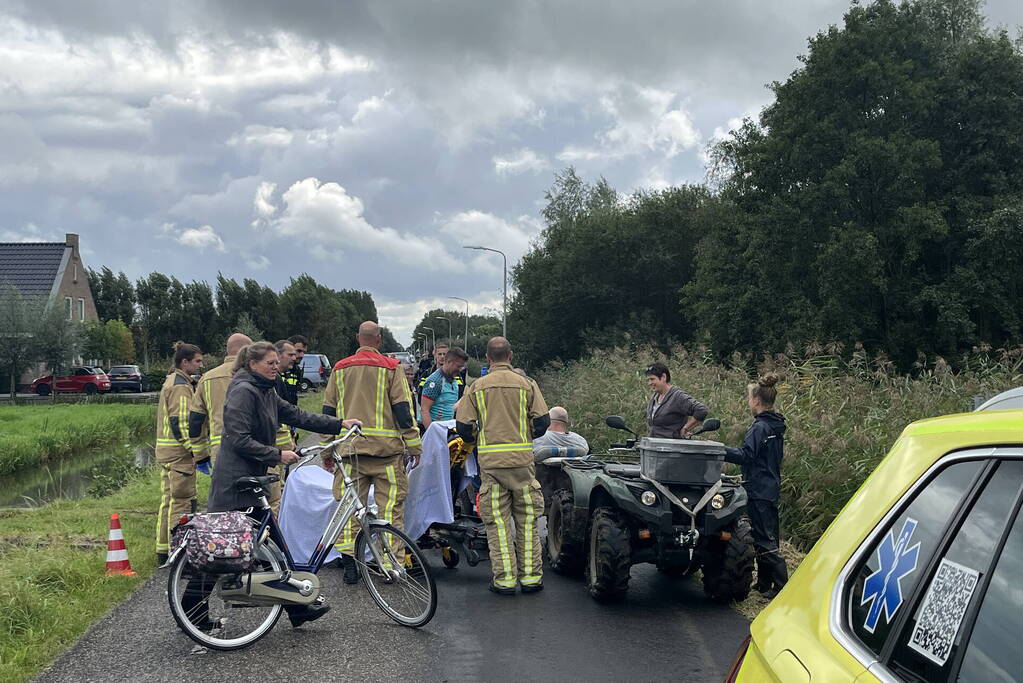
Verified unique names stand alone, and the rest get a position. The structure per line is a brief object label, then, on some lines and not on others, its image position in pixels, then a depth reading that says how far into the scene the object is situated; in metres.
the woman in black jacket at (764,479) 7.54
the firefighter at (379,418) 8.22
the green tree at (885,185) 28.11
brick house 65.44
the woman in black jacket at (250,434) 6.54
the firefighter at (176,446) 9.04
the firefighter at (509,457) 8.01
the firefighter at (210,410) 8.36
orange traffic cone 8.37
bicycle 6.22
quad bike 7.07
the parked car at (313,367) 46.12
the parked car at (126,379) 53.53
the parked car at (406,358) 51.02
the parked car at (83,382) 50.34
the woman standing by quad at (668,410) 9.06
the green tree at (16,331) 47.72
